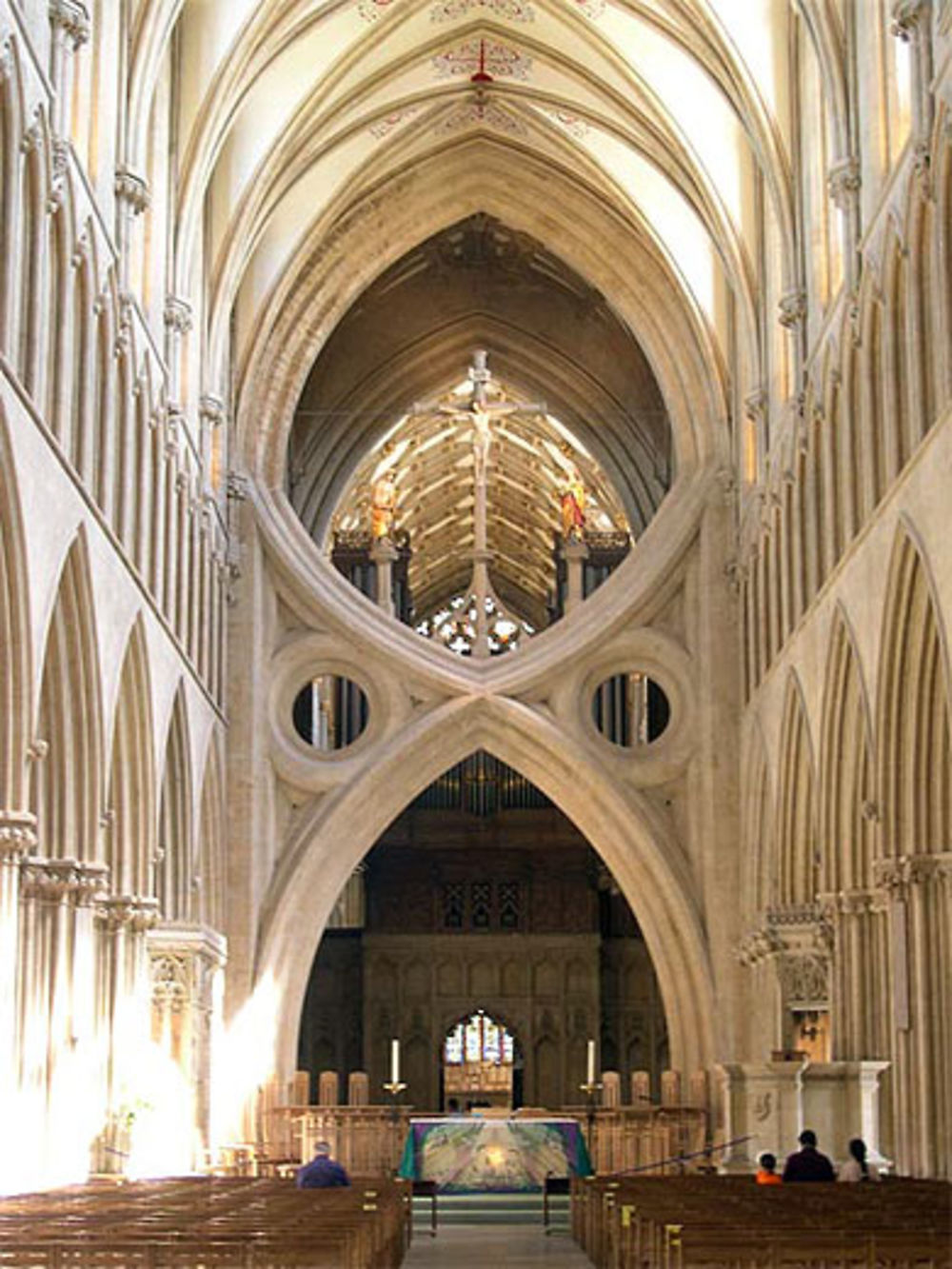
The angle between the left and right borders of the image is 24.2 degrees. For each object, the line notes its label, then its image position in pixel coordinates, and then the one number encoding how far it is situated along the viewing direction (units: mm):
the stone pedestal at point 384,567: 34344
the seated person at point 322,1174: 18375
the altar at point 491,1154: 26375
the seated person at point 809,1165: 17844
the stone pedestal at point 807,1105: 21438
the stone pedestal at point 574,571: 34250
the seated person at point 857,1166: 17688
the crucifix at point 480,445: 33781
